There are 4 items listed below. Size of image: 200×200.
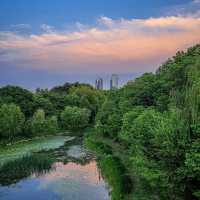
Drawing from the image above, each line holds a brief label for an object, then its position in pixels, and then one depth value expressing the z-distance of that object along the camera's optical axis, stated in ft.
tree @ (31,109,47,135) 251.64
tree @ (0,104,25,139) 227.40
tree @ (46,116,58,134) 263.29
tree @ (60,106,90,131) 306.96
